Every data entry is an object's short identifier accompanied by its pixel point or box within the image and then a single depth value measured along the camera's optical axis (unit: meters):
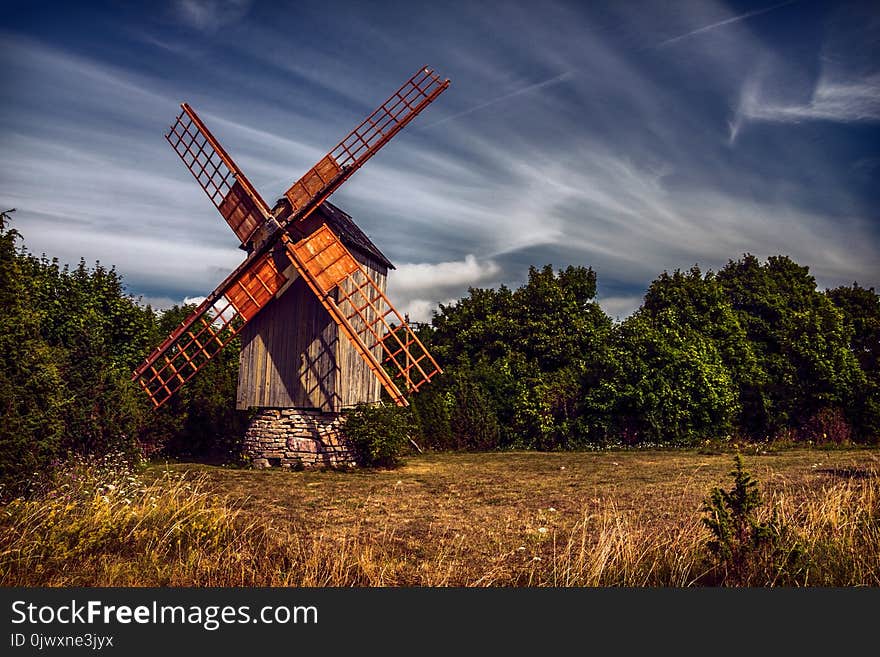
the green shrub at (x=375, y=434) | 16.91
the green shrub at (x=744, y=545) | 5.50
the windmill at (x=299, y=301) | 16.48
